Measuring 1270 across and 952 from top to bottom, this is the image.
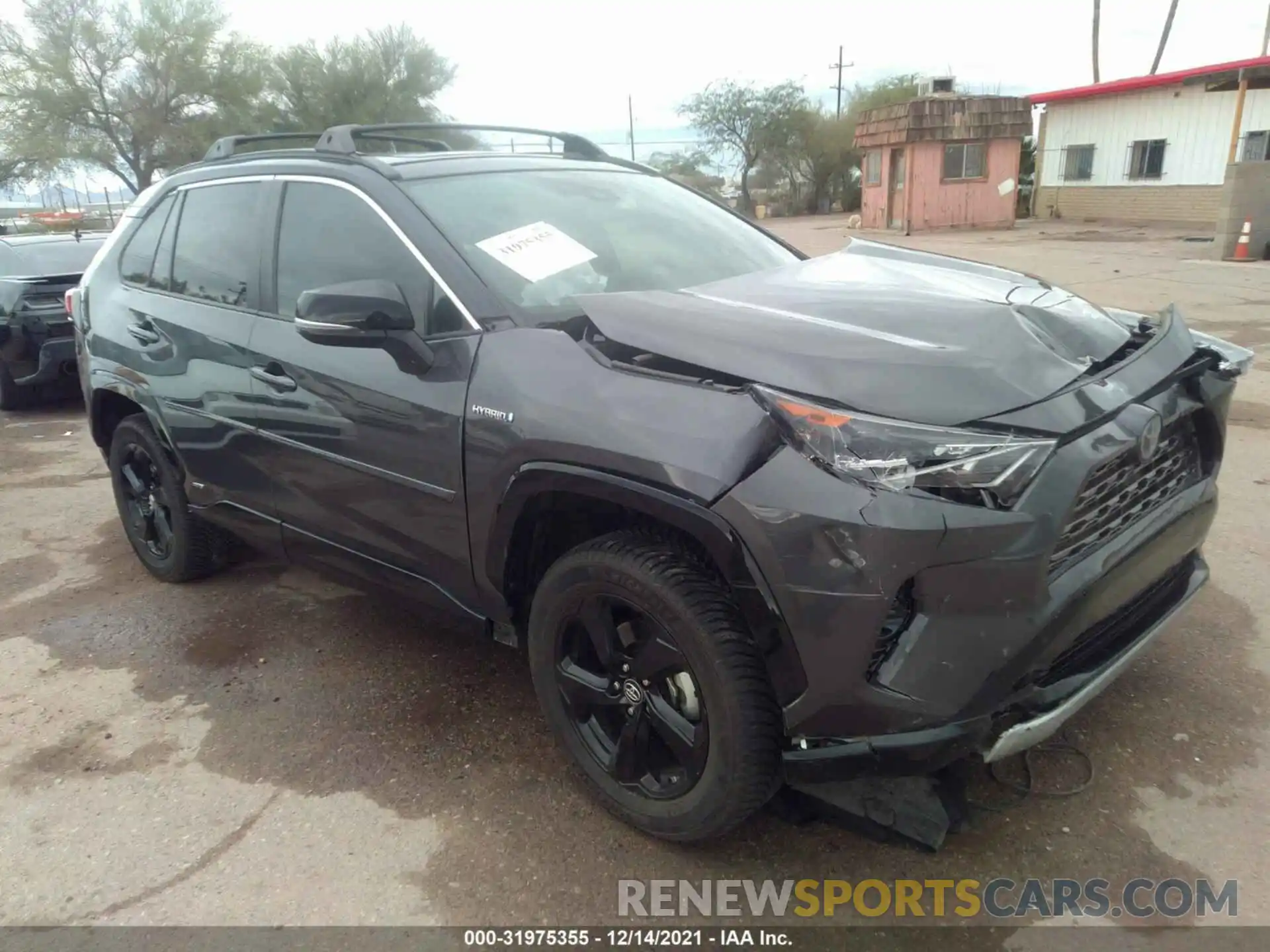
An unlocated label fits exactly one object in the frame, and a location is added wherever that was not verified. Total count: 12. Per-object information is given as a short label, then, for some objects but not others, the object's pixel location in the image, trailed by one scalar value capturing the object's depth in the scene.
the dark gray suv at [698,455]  2.01
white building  22.58
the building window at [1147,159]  24.48
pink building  25.75
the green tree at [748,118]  41.19
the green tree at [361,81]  37.62
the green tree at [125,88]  32.72
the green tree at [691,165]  43.06
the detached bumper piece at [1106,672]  2.14
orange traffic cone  15.04
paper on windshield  2.91
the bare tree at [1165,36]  40.09
